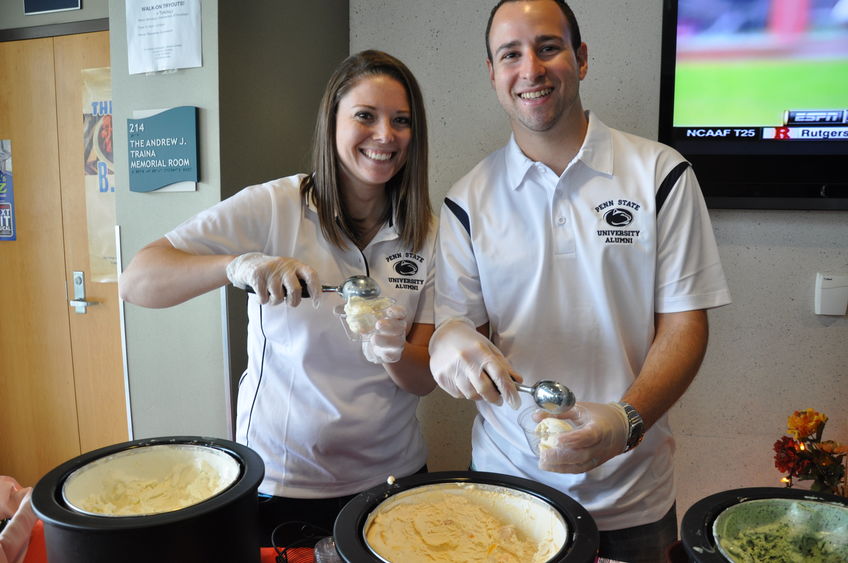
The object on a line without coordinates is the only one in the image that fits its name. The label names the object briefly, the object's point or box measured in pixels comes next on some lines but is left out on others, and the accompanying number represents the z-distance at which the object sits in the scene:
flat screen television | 1.98
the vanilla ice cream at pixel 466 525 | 0.96
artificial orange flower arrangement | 1.74
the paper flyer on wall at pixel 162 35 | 1.99
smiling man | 1.38
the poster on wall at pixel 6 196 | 3.22
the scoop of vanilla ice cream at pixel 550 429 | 1.06
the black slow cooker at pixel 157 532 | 0.83
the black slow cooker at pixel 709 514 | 0.81
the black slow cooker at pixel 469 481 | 0.85
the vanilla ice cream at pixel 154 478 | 1.05
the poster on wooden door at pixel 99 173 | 2.99
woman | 1.49
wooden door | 3.09
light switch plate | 2.08
